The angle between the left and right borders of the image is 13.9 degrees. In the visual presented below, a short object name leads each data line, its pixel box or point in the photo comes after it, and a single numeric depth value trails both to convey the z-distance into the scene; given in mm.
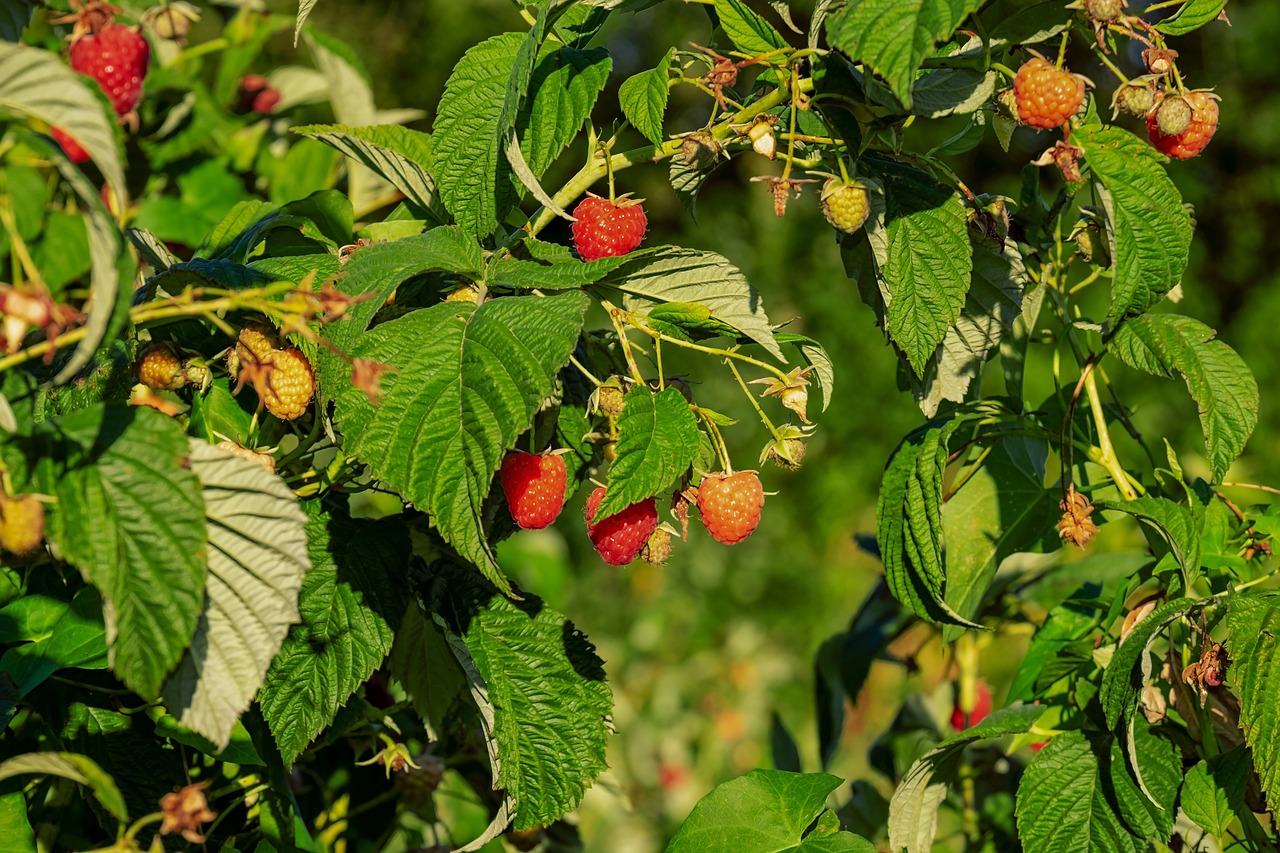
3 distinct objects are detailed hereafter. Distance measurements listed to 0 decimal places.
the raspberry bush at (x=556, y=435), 1338
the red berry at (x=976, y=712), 1690
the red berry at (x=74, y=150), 1546
